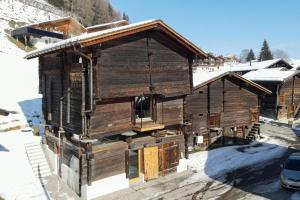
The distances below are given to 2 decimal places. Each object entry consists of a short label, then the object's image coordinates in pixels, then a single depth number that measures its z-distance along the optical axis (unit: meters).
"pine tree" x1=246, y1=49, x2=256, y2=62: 129.14
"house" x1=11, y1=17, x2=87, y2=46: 54.87
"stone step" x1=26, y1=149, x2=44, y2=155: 22.17
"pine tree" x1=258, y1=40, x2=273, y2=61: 113.56
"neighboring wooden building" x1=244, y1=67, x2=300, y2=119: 41.34
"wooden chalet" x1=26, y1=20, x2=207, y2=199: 18.00
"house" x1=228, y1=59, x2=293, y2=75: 54.97
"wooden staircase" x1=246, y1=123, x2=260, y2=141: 31.34
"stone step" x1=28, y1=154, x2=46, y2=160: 21.76
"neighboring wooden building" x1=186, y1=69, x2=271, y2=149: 28.00
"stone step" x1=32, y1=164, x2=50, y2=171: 21.00
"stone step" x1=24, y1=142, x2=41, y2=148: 22.83
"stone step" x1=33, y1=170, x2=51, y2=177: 20.65
